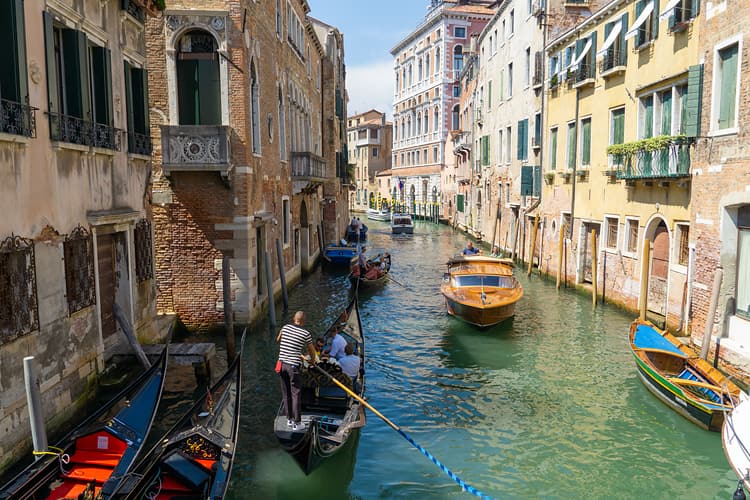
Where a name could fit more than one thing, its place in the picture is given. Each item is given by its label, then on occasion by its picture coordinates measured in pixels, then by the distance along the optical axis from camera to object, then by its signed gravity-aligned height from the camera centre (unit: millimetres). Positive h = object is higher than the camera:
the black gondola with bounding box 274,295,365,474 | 5348 -2218
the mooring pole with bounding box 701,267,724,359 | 7609 -1519
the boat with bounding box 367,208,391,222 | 40950 -1726
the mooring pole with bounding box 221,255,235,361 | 8906 -1837
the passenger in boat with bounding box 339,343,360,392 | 6801 -1951
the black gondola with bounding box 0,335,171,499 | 4398 -2074
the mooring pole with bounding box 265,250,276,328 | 10711 -1855
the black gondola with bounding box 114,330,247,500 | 4586 -2147
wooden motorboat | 11000 -1961
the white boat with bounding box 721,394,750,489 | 5047 -2221
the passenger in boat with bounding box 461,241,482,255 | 16703 -1732
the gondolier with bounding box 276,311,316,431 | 5734 -1640
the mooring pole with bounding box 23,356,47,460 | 4742 -1668
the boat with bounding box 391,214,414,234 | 32188 -1883
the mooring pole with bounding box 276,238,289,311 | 12250 -1717
